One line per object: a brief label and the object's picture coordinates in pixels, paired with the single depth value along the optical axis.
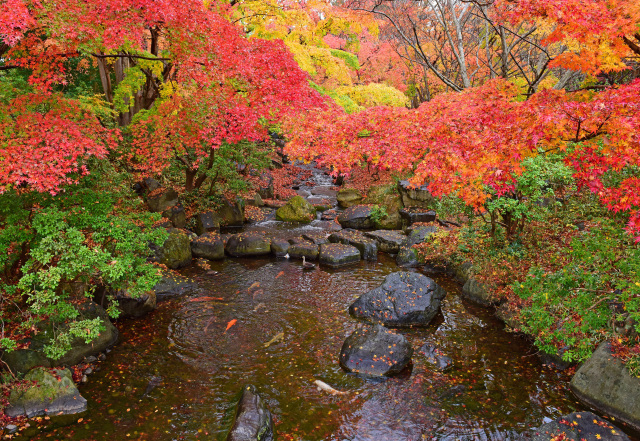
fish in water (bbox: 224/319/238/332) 8.94
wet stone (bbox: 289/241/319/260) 13.86
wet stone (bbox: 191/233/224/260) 13.42
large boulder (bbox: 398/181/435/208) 17.41
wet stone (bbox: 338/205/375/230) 17.30
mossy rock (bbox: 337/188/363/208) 20.98
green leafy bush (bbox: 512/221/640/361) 6.43
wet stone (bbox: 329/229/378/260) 14.05
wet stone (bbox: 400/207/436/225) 16.52
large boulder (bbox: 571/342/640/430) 5.90
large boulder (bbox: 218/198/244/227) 17.09
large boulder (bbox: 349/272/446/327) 9.33
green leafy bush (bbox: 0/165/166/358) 6.21
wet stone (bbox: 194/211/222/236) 15.57
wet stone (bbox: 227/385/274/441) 5.46
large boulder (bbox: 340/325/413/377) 7.30
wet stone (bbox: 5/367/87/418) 6.00
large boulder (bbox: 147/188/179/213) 15.41
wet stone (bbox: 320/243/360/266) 13.38
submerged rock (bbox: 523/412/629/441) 5.02
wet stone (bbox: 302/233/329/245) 14.95
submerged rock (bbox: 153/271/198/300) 10.40
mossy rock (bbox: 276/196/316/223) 18.33
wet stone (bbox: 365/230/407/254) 14.54
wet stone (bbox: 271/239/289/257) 14.19
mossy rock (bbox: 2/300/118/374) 6.52
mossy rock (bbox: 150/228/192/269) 12.19
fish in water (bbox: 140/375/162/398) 6.66
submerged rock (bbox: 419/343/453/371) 7.54
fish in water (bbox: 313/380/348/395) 6.73
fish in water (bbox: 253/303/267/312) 9.86
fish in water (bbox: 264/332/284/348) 8.28
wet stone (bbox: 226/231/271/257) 14.01
